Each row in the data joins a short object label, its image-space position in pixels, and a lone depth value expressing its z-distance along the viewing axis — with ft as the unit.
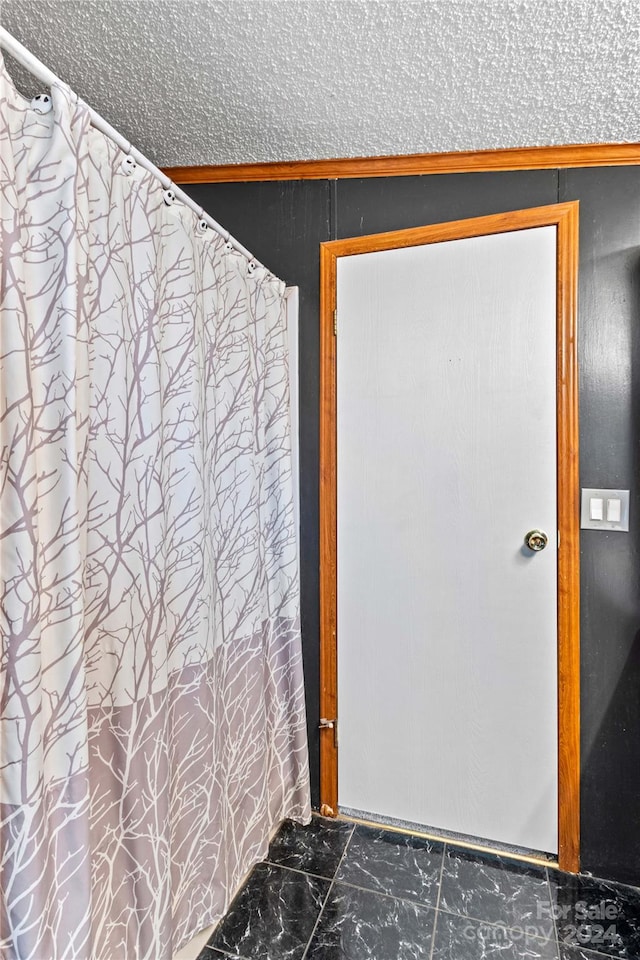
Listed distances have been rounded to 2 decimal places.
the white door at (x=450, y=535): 5.13
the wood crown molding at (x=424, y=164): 4.99
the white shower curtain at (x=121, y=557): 2.45
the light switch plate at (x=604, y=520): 4.96
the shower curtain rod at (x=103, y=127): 2.41
